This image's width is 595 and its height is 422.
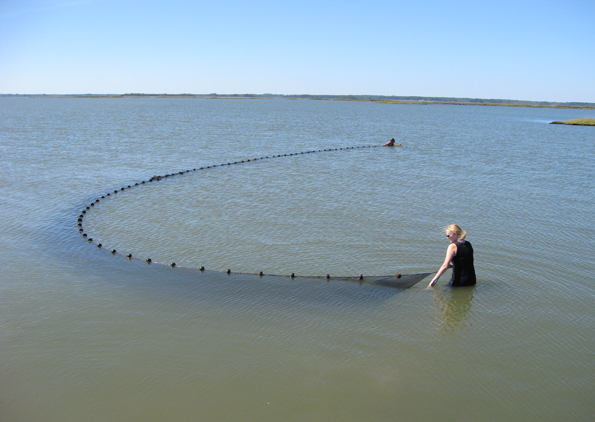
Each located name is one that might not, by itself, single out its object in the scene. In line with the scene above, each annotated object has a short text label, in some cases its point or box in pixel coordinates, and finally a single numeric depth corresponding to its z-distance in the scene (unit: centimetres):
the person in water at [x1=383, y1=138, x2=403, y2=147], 3643
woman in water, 952
